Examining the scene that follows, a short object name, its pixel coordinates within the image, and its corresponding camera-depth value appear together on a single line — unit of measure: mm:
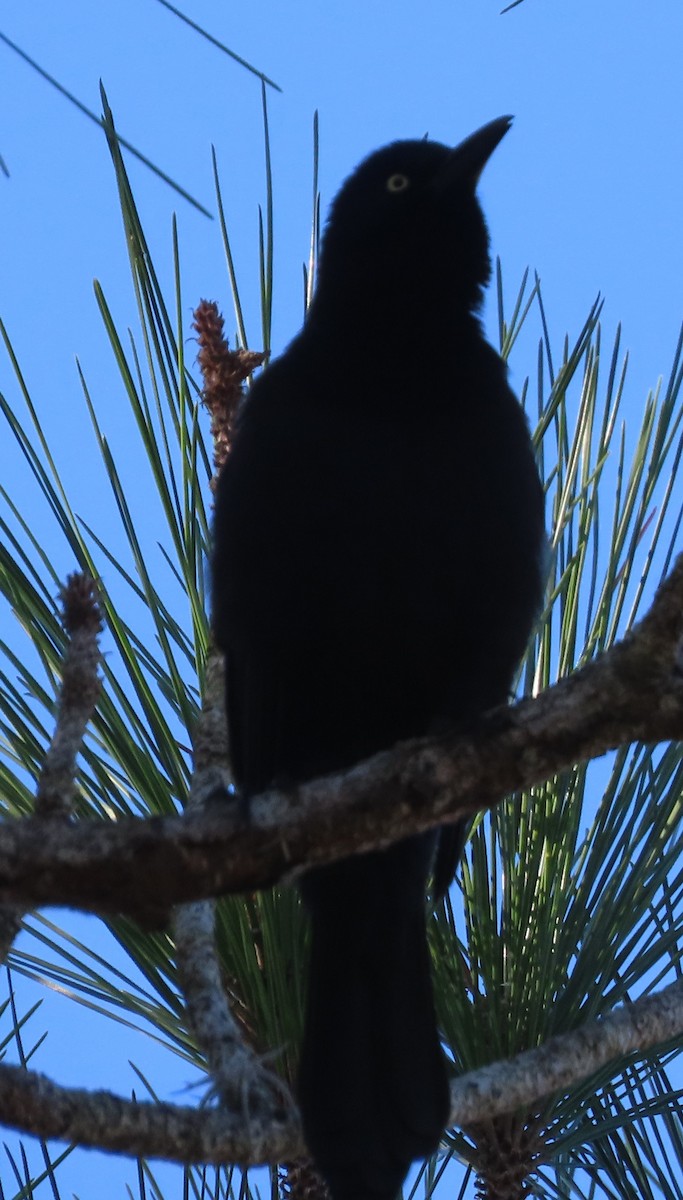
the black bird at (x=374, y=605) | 3947
